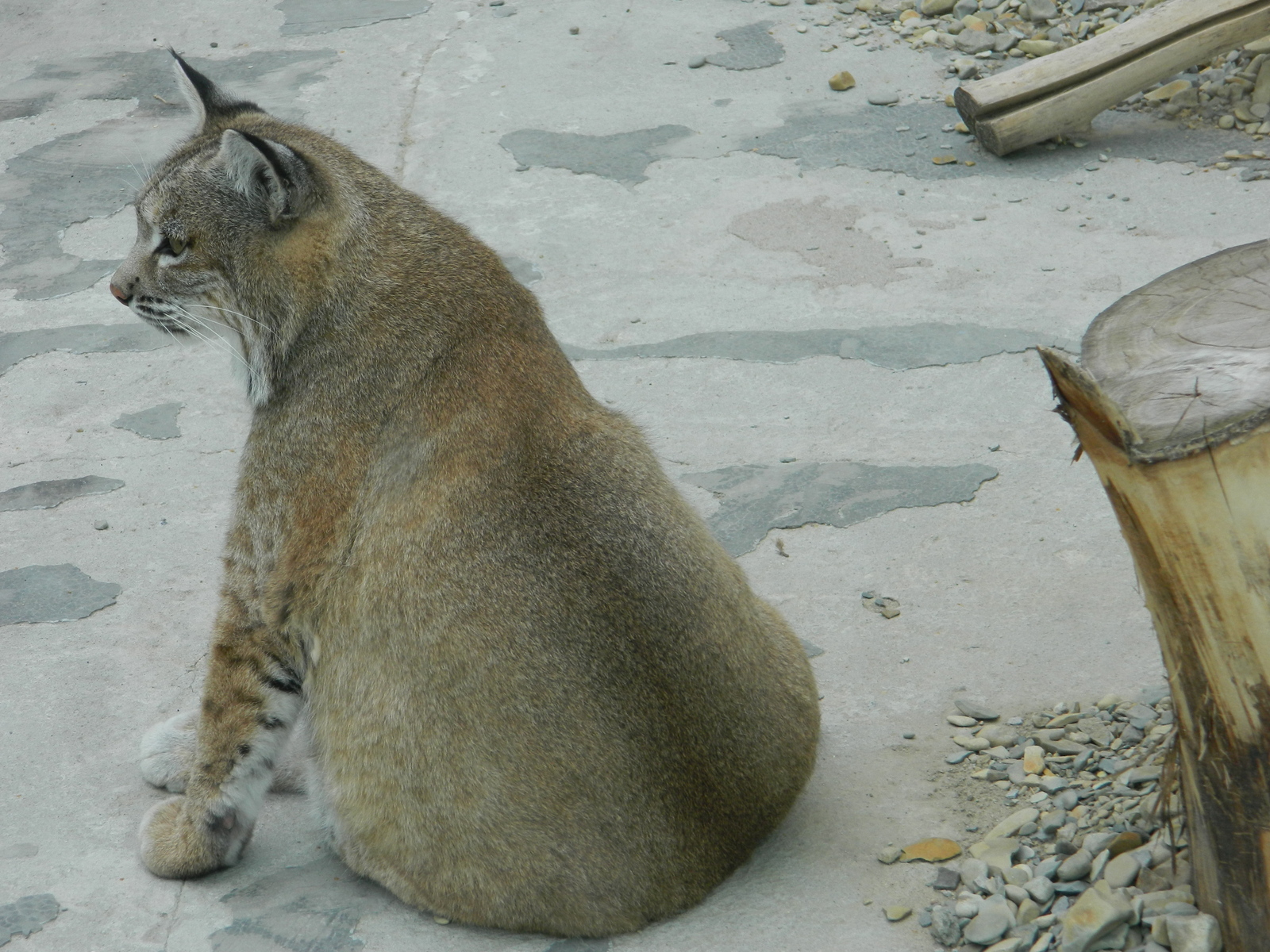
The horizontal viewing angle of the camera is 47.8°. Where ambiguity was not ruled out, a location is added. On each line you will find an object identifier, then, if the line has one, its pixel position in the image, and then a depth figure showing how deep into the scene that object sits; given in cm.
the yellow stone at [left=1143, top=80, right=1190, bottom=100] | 740
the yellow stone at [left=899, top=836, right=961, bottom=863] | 338
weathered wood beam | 689
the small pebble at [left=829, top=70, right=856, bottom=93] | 791
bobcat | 319
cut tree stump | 247
